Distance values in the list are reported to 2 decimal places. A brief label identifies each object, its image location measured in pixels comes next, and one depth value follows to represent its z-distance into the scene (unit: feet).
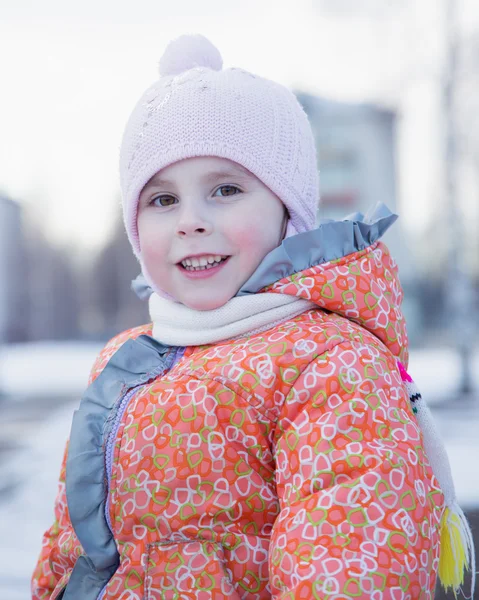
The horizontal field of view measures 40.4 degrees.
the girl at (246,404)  3.13
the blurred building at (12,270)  31.04
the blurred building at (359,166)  38.91
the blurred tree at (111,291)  65.87
